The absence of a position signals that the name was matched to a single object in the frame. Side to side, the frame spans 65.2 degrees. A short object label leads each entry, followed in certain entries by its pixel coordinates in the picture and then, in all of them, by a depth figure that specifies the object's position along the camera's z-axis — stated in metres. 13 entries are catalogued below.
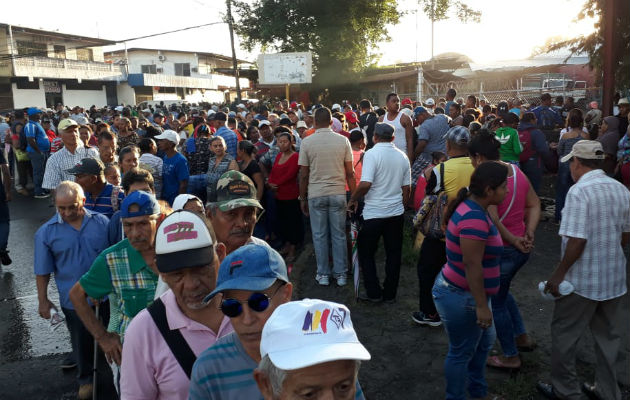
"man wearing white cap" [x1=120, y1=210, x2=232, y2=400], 2.03
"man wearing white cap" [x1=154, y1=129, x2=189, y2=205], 6.54
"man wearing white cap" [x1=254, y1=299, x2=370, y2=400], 1.35
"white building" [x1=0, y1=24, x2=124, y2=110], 35.66
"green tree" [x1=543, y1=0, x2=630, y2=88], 10.45
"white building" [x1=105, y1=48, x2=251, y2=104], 47.94
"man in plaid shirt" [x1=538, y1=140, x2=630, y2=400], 3.38
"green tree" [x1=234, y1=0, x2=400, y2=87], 32.78
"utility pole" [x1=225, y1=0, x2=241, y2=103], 27.28
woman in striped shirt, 3.20
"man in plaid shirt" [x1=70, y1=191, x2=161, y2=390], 2.78
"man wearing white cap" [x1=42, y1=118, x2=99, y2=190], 6.71
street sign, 26.23
